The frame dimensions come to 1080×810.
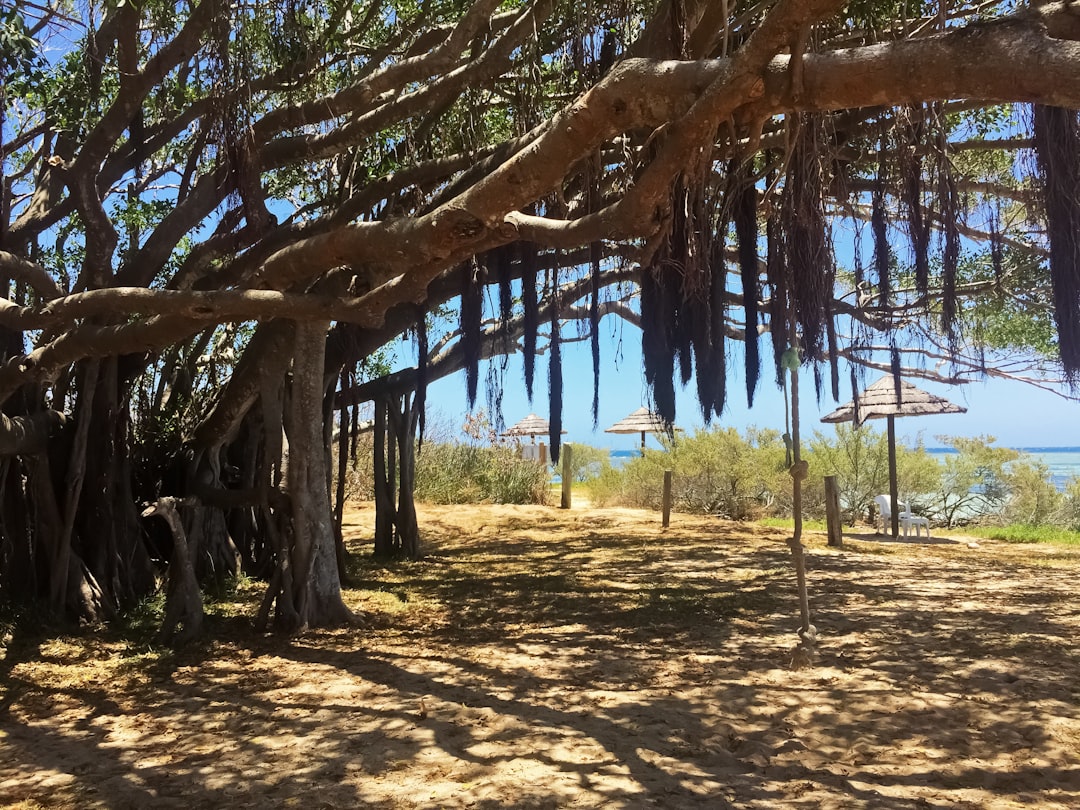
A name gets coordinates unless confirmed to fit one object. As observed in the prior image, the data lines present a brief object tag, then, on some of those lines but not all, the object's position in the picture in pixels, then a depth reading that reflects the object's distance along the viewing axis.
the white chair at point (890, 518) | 9.12
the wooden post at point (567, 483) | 11.74
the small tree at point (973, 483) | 11.33
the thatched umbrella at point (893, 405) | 9.22
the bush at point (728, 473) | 11.52
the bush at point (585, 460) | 17.69
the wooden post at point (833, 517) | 8.11
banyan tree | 2.79
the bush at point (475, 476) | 12.20
